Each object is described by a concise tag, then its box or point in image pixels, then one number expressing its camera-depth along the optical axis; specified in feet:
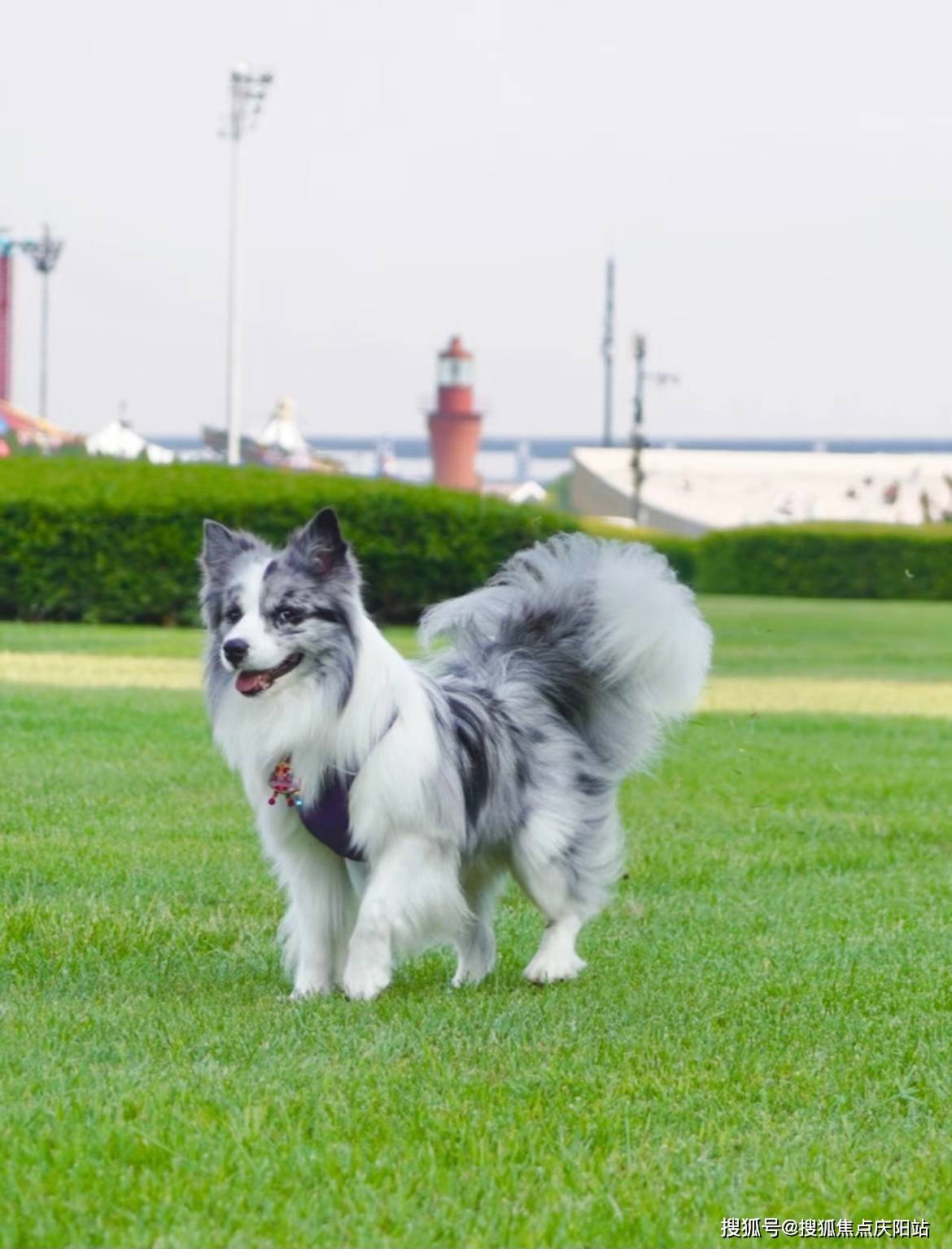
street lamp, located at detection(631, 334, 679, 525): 176.24
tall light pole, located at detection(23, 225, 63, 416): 188.65
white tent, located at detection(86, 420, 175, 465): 141.05
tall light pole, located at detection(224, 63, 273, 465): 122.83
